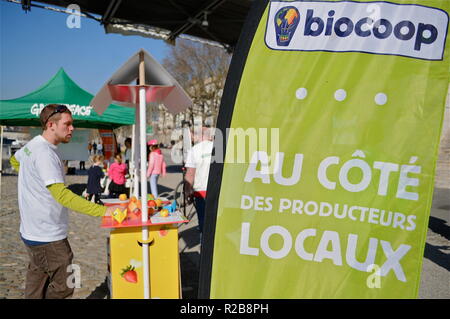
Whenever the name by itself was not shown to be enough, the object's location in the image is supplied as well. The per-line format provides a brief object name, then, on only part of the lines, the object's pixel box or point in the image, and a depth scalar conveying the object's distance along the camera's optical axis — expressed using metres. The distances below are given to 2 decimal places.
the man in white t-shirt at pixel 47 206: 2.30
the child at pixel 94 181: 7.99
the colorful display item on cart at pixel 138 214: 2.70
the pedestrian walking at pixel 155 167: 8.11
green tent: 7.83
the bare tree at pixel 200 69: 21.22
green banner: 1.20
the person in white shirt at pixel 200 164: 4.25
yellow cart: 2.81
